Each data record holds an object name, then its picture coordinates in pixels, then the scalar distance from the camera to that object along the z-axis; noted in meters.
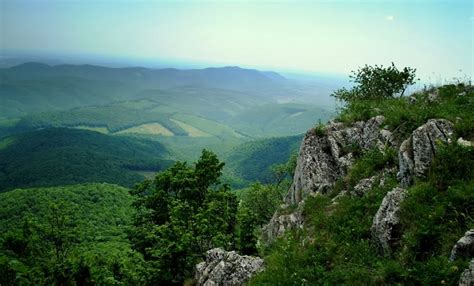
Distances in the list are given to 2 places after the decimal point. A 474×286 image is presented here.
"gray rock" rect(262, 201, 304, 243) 18.84
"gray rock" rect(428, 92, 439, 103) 21.72
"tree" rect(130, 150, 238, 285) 22.73
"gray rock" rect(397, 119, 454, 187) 13.93
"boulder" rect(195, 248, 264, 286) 16.42
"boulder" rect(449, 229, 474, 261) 9.70
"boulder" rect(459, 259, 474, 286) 8.68
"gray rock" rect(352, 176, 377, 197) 16.23
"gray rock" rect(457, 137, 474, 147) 13.28
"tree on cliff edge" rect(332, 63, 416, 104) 30.45
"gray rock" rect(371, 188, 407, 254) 12.26
